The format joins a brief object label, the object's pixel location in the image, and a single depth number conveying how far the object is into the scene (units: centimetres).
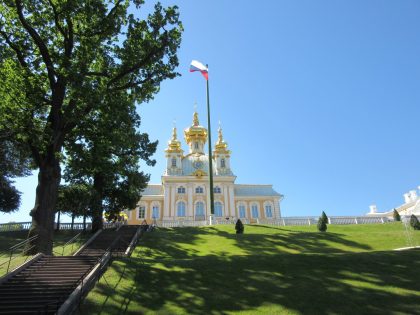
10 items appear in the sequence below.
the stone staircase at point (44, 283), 1015
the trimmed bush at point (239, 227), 2812
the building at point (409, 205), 4997
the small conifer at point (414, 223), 2831
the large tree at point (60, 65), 1725
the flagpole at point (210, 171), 3366
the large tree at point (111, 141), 1861
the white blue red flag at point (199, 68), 3869
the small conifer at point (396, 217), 3472
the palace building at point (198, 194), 5103
